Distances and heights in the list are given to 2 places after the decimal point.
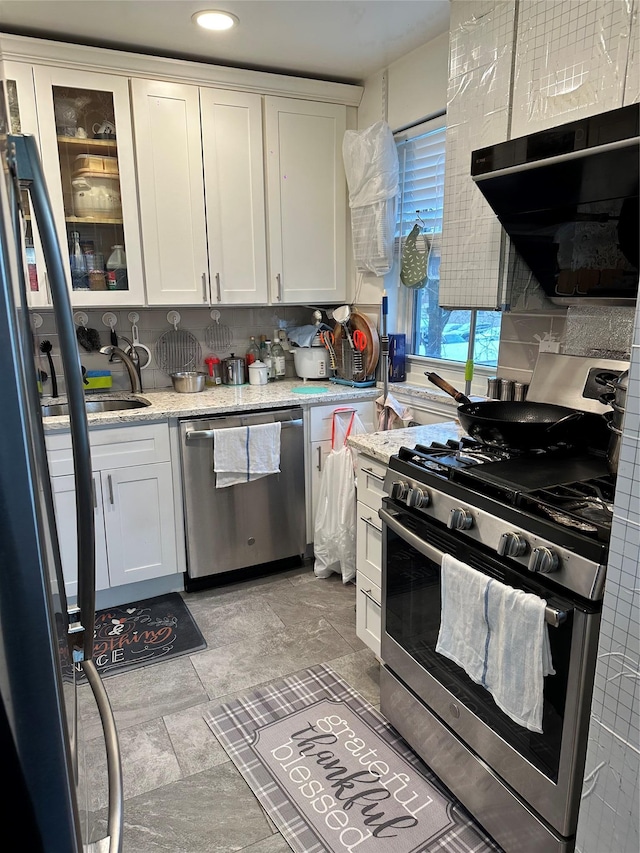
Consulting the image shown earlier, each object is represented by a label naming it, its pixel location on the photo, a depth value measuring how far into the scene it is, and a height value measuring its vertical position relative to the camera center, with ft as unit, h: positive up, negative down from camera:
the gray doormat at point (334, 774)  5.13 -4.75
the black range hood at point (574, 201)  4.46 +0.80
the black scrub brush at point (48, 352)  9.18 -0.96
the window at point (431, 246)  8.61 +0.69
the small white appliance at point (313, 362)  10.76 -1.30
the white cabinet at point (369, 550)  6.61 -2.99
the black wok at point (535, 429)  5.51 -1.33
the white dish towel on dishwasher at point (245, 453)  8.80 -2.46
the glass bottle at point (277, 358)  10.98 -1.25
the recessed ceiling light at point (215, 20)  7.55 +3.56
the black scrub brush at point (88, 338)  9.70 -0.76
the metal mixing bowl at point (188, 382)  9.89 -1.53
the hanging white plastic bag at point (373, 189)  9.45 +1.66
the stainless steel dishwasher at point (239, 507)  8.78 -3.41
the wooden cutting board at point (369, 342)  10.12 -0.89
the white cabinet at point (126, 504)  8.05 -3.05
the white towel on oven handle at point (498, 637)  4.09 -2.60
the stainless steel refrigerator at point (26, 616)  1.47 -0.86
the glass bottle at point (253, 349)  11.00 -1.09
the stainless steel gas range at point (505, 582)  3.98 -2.46
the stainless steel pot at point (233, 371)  10.44 -1.42
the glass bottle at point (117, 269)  9.04 +0.35
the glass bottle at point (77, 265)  8.75 +0.40
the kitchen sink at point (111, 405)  9.46 -1.83
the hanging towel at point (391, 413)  9.42 -1.99
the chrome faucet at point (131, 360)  9.75 -1.15
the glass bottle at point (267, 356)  10.98 -1.22
